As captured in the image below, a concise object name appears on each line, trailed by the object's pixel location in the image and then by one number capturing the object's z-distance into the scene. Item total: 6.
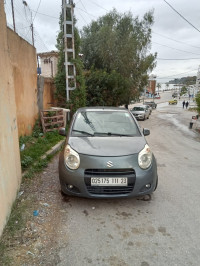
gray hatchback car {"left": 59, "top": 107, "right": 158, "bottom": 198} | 2.78
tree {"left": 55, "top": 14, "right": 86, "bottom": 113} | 9.86
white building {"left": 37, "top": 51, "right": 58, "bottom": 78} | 16.70
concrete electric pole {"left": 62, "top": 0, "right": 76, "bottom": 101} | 9.05
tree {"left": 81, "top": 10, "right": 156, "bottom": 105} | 15.46
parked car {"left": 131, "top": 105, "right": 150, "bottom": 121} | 18.21
